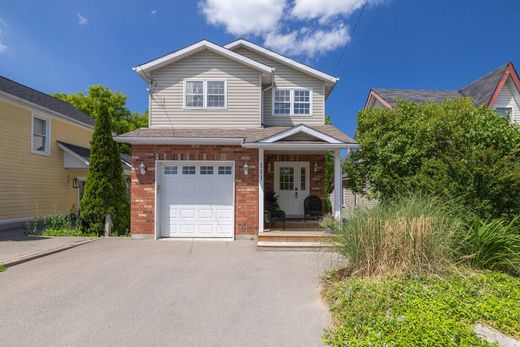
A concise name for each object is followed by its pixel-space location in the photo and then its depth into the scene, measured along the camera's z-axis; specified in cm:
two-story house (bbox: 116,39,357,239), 931
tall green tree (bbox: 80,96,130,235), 982
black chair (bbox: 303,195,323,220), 1070
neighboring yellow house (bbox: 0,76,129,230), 1145
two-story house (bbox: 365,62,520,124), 1495
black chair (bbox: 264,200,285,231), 958
